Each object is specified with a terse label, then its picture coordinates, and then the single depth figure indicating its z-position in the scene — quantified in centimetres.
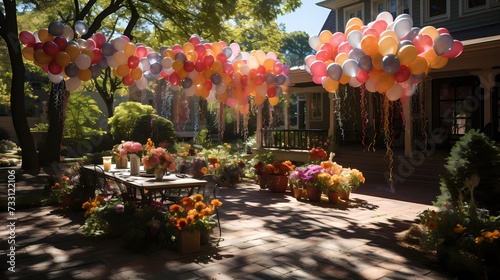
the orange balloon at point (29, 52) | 578
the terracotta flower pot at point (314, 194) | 857
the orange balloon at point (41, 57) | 570
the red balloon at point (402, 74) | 525
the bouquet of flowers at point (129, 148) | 705
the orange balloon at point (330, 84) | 616
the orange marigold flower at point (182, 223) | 503
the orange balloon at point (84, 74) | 605
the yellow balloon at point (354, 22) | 600
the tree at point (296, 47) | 5519
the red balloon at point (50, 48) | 569
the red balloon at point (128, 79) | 667
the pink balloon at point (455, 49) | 538
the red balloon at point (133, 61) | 653
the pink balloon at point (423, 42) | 533
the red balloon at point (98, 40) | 633
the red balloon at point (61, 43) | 579
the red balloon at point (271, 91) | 729
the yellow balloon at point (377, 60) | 526
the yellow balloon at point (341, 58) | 576
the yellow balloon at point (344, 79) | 581
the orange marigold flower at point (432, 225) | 466
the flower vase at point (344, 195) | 863
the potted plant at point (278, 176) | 986
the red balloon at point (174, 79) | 683
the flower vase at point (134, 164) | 691
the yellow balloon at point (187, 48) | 682
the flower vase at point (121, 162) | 775
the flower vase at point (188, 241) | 503
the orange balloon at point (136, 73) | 666
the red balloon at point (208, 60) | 678
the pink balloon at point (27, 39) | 577
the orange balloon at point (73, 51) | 584
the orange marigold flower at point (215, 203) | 535
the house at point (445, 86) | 1017
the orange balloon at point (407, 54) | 505
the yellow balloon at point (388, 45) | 513
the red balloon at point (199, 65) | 677
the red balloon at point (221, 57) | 694
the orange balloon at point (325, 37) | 626
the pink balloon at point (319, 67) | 607
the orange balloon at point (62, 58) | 574
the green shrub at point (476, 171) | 540
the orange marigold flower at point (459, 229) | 431
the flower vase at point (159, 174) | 623
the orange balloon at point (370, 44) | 529
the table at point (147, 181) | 578
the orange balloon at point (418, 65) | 522
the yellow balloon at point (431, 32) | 539
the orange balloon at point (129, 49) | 641
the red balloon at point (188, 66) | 670
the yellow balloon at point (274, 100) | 742
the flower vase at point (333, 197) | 838
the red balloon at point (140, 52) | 673
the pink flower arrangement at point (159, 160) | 611
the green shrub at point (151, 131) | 1669
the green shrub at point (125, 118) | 1723
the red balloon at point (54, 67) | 579
